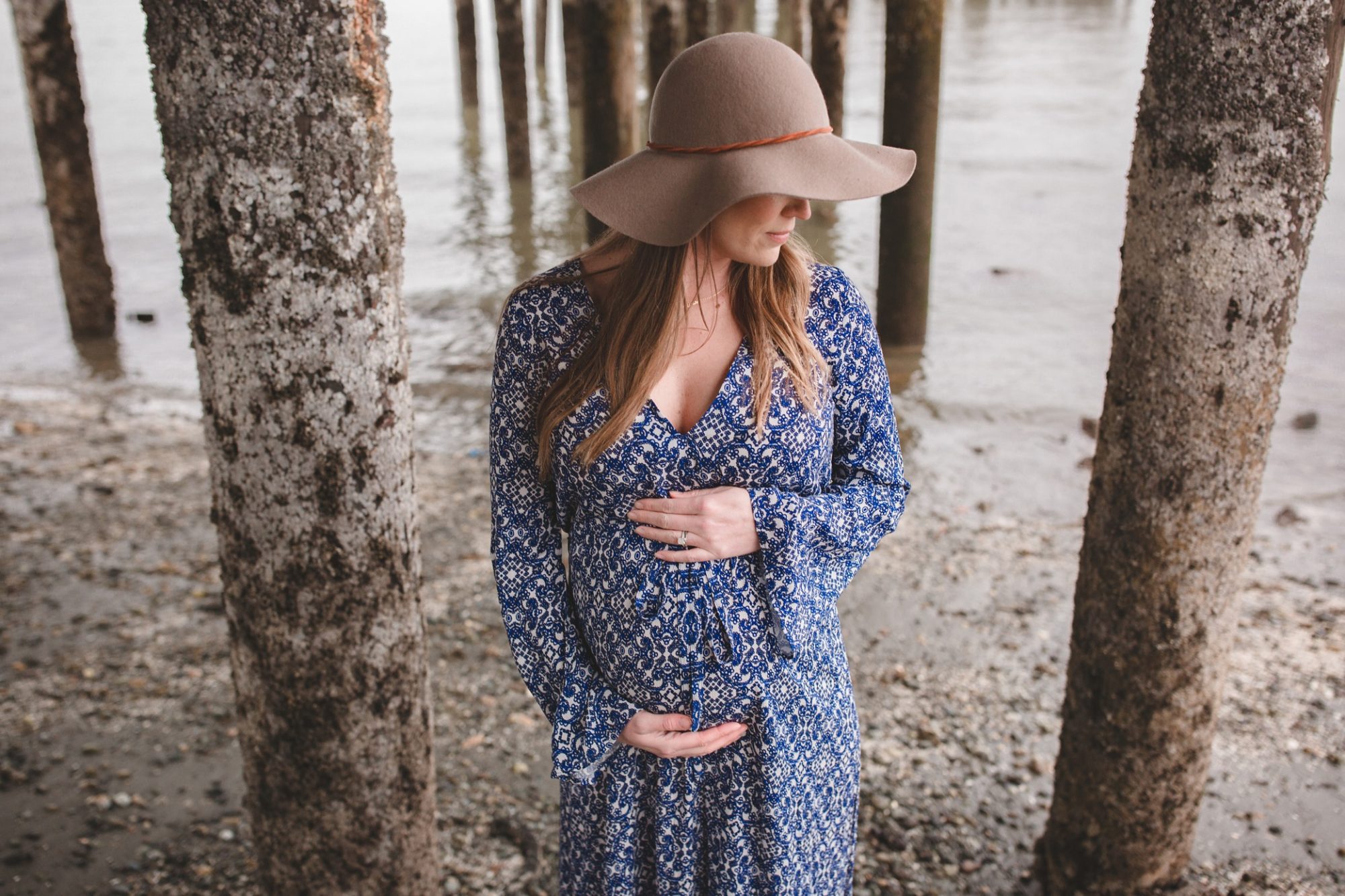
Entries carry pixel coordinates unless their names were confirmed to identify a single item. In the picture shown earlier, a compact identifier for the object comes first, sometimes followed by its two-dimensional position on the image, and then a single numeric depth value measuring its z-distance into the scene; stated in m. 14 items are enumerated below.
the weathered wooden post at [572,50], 13.46
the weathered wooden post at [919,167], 6.37
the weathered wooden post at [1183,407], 2.19
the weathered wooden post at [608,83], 7.49
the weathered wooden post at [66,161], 7.01
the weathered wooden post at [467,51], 17.08
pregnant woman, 1.76
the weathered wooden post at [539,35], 21.05
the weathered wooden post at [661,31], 9.70
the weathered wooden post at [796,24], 15.38
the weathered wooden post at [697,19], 12.99
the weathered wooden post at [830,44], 9.41
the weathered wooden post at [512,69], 13.05
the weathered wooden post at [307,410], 1.77
